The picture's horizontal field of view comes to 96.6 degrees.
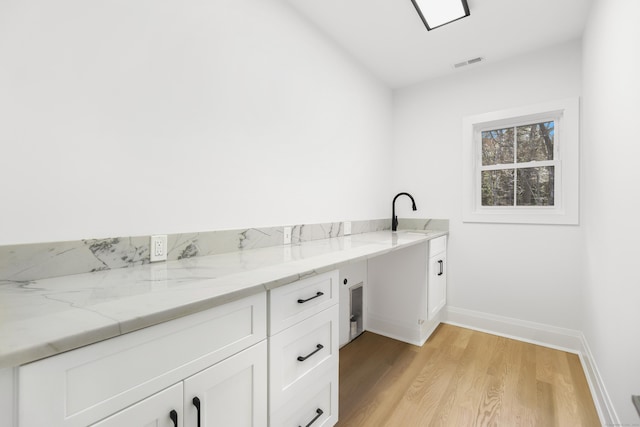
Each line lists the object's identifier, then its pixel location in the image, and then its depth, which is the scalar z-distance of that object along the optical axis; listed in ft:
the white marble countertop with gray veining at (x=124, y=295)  1.71
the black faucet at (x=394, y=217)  9.70
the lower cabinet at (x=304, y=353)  3.27
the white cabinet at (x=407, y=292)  7.55
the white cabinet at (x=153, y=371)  1.69
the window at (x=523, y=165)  7.51
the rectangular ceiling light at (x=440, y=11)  6.09
